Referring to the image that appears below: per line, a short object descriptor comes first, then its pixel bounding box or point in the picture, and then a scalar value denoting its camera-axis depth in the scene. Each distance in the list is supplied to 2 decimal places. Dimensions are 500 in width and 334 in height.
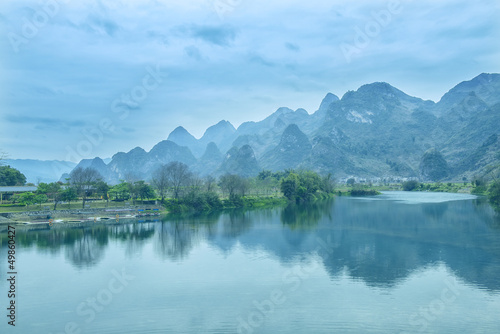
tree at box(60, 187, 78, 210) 62.84
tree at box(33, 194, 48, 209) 60.31
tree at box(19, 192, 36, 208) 59.47
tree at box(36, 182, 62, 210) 62.92
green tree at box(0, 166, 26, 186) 81.31
